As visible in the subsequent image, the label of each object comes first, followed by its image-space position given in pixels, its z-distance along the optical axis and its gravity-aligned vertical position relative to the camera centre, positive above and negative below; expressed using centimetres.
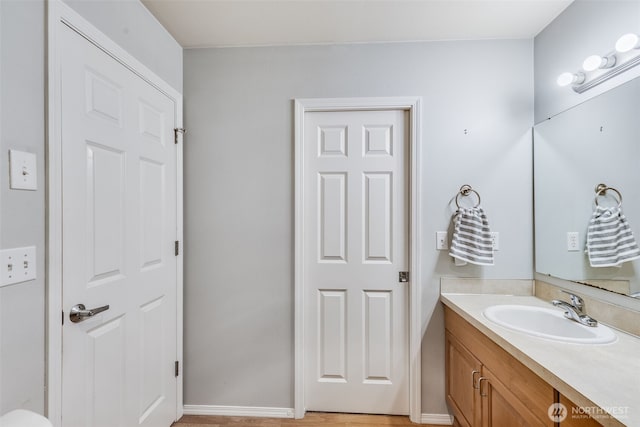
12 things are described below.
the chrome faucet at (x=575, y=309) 127 -45
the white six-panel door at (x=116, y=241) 108 -13
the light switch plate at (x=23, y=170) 88 +13
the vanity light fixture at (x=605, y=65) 116 +66
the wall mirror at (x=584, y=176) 119 +18
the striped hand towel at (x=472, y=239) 166 -16
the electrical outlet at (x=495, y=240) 177 -17
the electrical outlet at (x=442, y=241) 178 -18
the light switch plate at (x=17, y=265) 85 -17
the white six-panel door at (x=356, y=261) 183 -31
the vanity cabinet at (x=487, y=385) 101 -74
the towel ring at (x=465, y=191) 176 +13
